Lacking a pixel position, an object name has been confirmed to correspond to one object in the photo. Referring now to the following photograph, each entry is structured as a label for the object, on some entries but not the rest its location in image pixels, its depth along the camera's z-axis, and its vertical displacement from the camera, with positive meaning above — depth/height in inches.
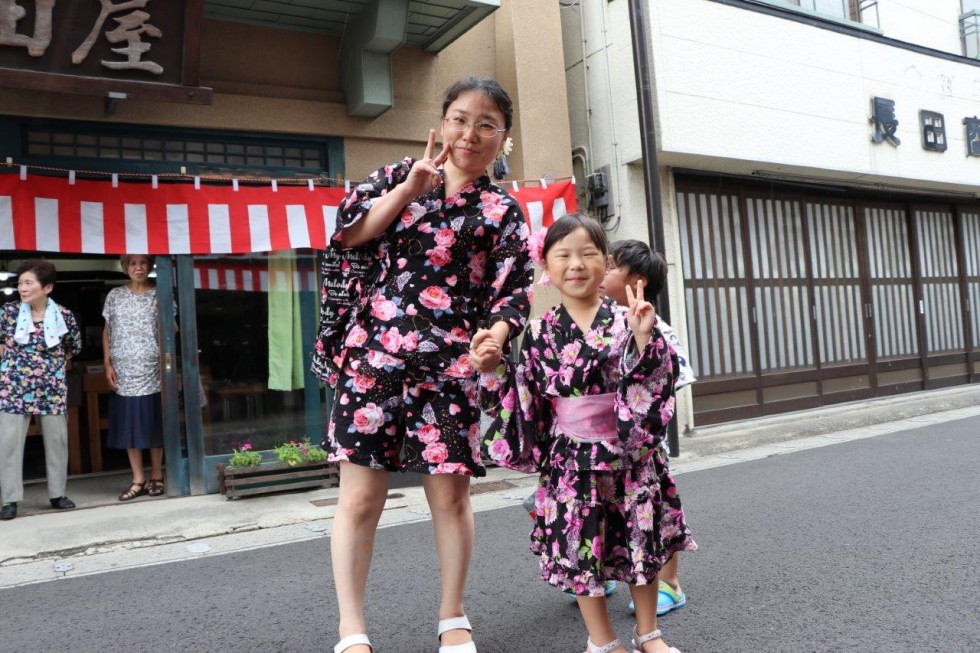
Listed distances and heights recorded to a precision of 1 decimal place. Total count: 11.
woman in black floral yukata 98.1 +5.5
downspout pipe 309.4 +92.9
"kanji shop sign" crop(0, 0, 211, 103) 204.8 +97.8
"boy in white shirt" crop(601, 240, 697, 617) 131.0 +14.3
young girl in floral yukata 97.2 -10.0
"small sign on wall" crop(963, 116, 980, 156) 473.7 +121.7
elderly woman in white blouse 254.5 +8.0
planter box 247.9 -33.4
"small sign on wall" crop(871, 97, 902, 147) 418.0 +119.5
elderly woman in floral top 226.5 +4.8
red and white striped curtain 231.9 +56.1
